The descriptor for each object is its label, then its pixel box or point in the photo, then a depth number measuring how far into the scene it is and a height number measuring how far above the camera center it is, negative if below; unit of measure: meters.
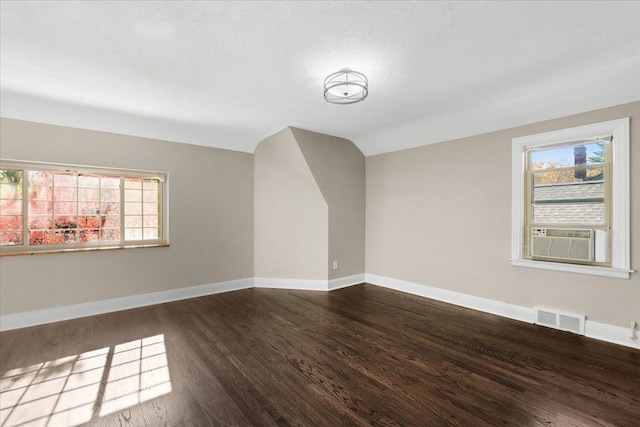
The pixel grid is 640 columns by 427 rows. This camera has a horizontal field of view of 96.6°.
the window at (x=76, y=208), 3.17 +0.02
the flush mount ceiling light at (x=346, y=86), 2.51 +1.16
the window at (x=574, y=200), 2.77 +0.16
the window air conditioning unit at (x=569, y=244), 2.92 -0.32
